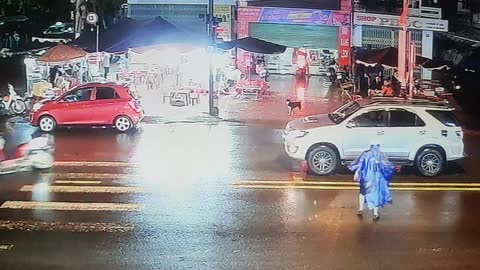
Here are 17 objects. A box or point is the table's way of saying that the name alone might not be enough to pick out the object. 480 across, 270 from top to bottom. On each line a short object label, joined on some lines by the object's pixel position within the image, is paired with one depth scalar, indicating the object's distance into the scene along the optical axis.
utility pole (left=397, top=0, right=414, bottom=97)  33.56
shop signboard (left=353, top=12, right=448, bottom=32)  41.18
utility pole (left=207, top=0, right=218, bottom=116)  28.12
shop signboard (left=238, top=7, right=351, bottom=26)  46.91
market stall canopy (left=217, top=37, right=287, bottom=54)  35.12
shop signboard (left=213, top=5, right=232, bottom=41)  46.28
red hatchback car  24.09
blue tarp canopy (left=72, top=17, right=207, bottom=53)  32.72
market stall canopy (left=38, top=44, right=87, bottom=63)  30.17
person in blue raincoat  13.27
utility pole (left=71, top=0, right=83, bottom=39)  38.25
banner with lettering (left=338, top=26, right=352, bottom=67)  46.78
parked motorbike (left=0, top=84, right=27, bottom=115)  27.66
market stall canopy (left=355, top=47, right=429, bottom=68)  35.66
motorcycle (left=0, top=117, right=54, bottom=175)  17.30
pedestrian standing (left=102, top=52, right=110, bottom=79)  34.66
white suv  17.48
